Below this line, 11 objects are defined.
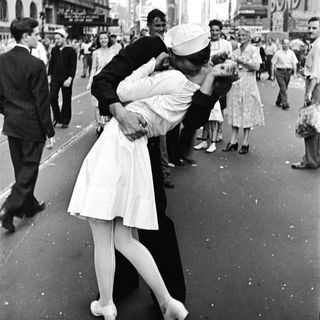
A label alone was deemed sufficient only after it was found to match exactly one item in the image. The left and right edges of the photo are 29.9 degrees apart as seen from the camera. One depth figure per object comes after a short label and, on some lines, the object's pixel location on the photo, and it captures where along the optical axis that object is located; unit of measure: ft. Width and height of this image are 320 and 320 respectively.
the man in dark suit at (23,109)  16.78
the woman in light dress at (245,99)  29.84
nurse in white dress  10.19
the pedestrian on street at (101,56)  34.53
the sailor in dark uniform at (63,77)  37.58
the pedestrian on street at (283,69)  52.28
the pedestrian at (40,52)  40.68
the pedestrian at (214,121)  29.04
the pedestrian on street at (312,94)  25.82
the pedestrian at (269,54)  94.90
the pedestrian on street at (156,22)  21.66
